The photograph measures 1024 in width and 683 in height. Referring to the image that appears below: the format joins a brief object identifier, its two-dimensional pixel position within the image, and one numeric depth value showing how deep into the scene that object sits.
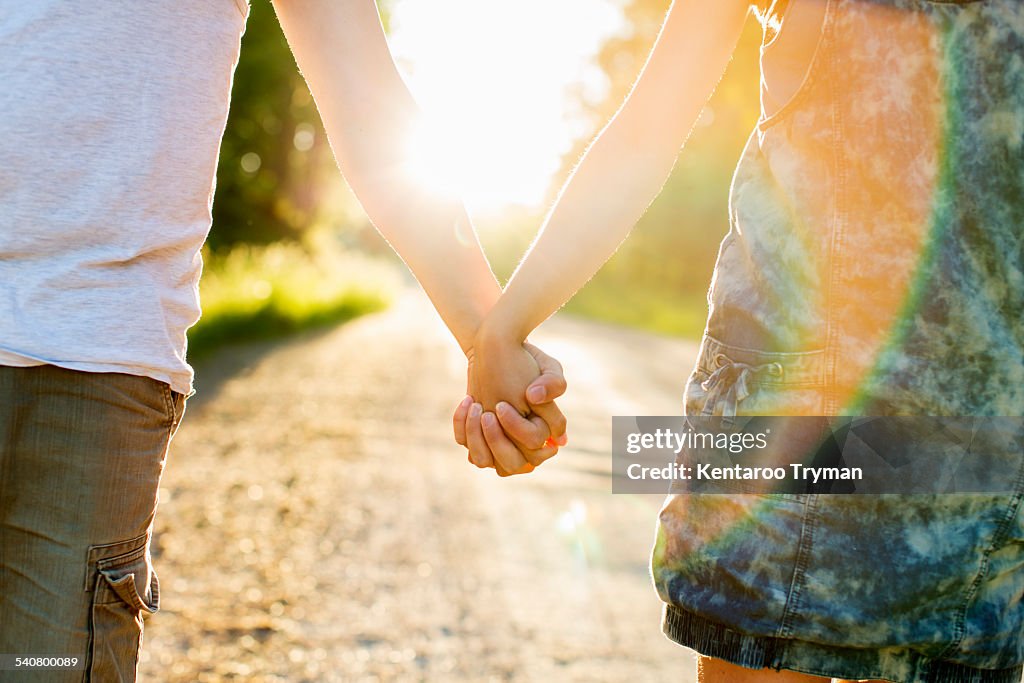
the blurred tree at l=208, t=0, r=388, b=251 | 19.66
